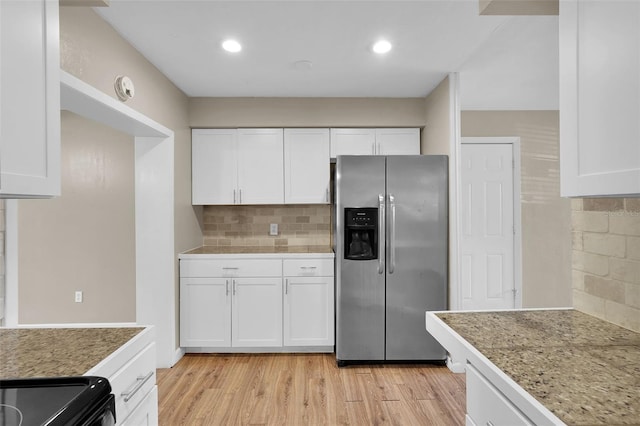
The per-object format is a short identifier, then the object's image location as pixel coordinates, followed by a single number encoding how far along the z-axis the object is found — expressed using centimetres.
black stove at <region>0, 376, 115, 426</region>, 82
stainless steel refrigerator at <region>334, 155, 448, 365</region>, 313
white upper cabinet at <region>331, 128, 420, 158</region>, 371
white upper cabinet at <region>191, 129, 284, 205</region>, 371
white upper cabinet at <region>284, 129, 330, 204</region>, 371
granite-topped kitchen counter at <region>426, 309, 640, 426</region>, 81
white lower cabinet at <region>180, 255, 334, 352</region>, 335
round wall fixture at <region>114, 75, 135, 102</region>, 232
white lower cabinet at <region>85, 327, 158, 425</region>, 119
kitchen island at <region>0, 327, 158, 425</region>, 112
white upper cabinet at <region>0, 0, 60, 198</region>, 94
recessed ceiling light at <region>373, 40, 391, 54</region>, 248
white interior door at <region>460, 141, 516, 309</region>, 394
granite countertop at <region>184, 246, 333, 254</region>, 348
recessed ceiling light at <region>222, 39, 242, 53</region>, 246
